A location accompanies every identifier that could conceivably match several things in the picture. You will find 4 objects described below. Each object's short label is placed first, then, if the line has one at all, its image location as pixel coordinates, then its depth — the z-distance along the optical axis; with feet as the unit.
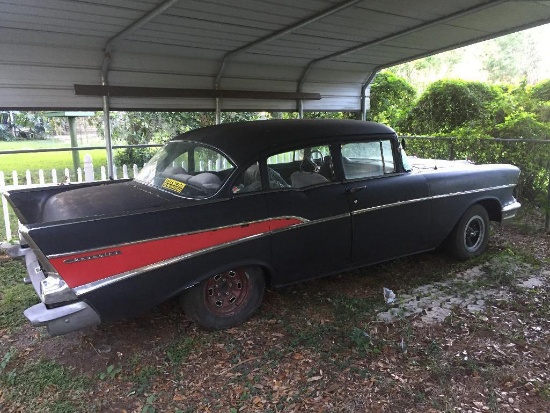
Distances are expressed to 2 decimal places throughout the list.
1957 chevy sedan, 9.59
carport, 16.38
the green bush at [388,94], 47.47
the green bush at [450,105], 35.70
